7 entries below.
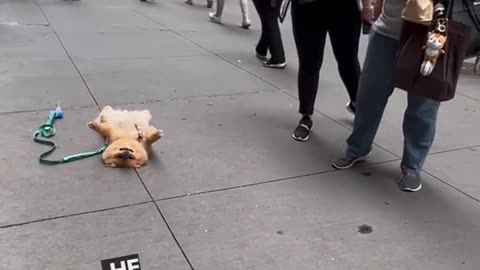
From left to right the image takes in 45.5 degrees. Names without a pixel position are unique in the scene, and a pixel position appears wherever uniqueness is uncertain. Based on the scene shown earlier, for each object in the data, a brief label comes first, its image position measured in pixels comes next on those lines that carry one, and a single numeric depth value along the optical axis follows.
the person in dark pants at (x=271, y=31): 6.50
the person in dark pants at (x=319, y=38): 3.96
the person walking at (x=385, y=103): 3.44
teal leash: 3.80
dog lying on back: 3.76
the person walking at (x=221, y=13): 9.27
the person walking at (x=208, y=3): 11.38
